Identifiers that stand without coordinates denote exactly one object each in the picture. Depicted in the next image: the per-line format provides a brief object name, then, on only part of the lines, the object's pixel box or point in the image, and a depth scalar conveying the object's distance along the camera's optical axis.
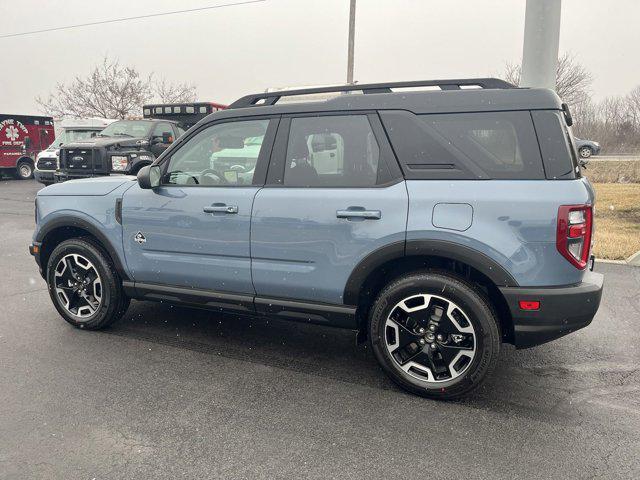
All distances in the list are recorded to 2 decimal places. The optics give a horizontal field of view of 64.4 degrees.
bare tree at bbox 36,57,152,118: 37.56
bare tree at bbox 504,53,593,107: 29.55
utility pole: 18.27
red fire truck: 21.17
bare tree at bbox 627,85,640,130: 44.16
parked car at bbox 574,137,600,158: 26.46
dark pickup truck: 11.51
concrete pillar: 6.35
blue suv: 2.90
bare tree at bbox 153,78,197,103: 40.58
